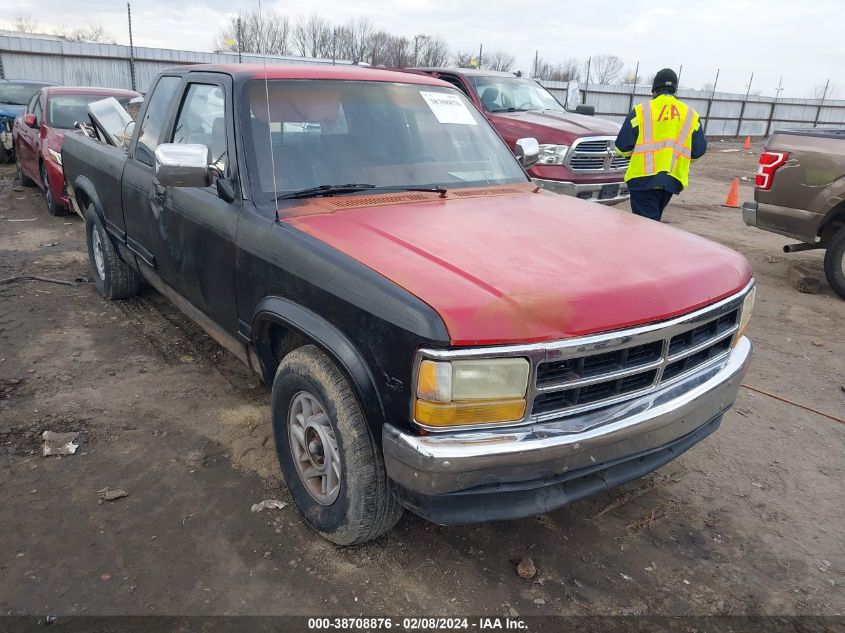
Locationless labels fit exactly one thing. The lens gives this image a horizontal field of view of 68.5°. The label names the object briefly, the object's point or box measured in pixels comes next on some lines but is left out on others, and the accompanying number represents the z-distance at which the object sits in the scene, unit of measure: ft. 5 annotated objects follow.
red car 26.02
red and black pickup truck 6.55
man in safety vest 18.71
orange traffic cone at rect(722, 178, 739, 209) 38.32
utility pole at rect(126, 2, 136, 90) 63.90
